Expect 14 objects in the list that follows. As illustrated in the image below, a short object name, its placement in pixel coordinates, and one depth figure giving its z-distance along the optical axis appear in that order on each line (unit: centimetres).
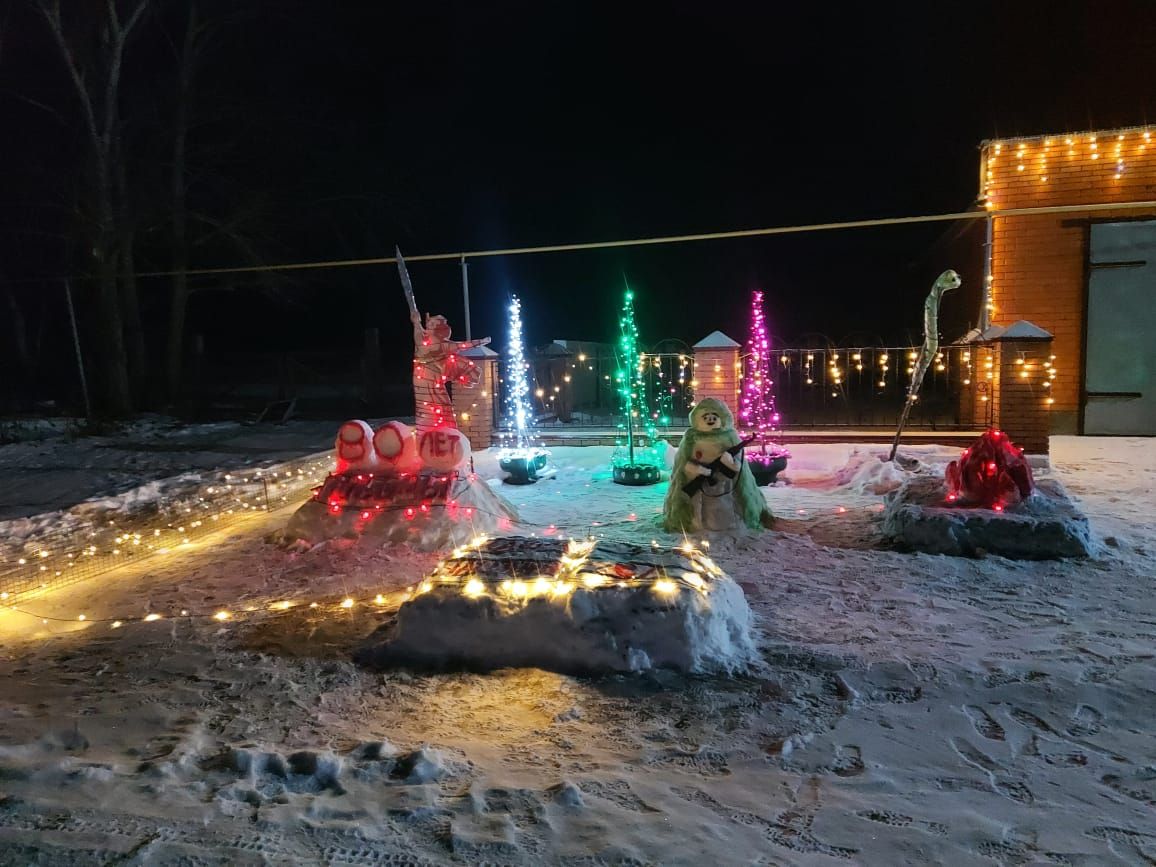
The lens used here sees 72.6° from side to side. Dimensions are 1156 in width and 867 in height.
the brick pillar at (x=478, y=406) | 1358
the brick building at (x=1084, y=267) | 1313
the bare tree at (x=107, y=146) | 1983
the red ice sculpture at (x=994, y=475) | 731
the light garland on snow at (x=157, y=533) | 684
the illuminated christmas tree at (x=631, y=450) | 1049
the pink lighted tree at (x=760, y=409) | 1065
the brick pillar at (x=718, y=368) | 1245
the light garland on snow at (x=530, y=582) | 489
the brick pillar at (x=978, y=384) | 1270
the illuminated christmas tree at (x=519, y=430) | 1118
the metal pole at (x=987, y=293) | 1309
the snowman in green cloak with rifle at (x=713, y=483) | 799
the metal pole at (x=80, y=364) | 1884
